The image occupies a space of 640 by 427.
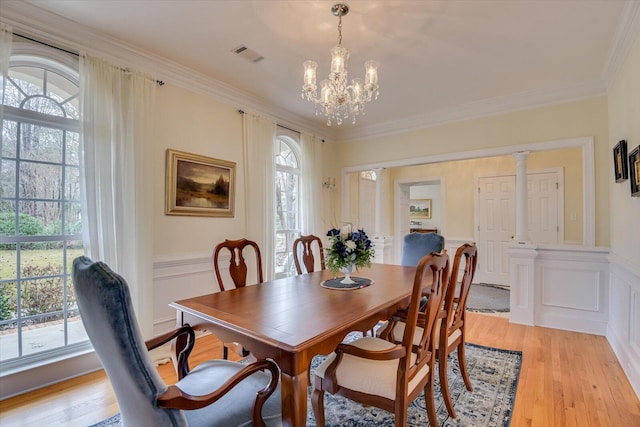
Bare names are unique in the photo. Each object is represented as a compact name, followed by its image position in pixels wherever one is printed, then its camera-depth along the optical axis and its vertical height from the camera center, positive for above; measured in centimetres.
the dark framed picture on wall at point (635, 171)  214 +32
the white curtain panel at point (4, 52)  205 +109
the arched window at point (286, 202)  436 +19
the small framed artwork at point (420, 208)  798 +18
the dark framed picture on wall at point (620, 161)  254 +46
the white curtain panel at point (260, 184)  372 +38
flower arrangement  219 -26
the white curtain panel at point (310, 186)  458 +44
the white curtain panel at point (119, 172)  245 +36
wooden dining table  123 -51
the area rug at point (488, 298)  432 -130
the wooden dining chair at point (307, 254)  308 -40
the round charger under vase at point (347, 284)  218 -51
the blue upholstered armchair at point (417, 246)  322 -33
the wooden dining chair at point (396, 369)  141 -78
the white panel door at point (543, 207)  518 +13
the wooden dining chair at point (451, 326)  184 -74
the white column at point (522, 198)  379 +21
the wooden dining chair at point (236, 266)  243 -40
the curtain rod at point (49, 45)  222 +128
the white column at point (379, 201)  501 +22
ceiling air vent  276 +148
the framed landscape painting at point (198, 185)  307 +32
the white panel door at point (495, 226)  561 -20
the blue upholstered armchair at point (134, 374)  93 -53
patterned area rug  188 -126
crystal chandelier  218 +99
